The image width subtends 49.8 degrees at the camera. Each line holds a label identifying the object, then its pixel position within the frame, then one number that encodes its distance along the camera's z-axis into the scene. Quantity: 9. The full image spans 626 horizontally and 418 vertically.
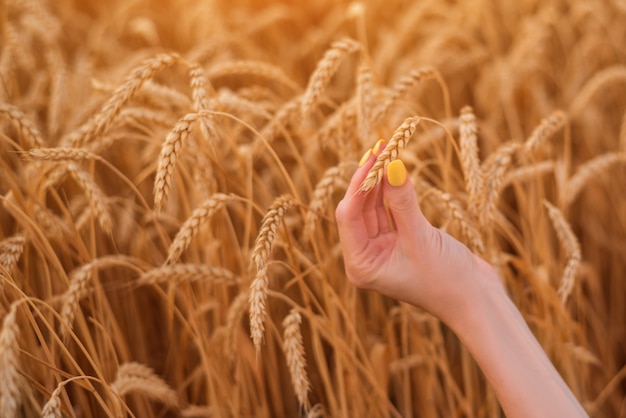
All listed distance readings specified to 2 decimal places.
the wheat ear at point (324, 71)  0.98
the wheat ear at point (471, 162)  0.93
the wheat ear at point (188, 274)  0.97
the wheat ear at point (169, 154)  0.77
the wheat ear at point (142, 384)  0.94
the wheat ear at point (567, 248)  1.05
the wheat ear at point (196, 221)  0.84
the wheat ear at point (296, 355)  0.85
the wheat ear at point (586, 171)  1.25
